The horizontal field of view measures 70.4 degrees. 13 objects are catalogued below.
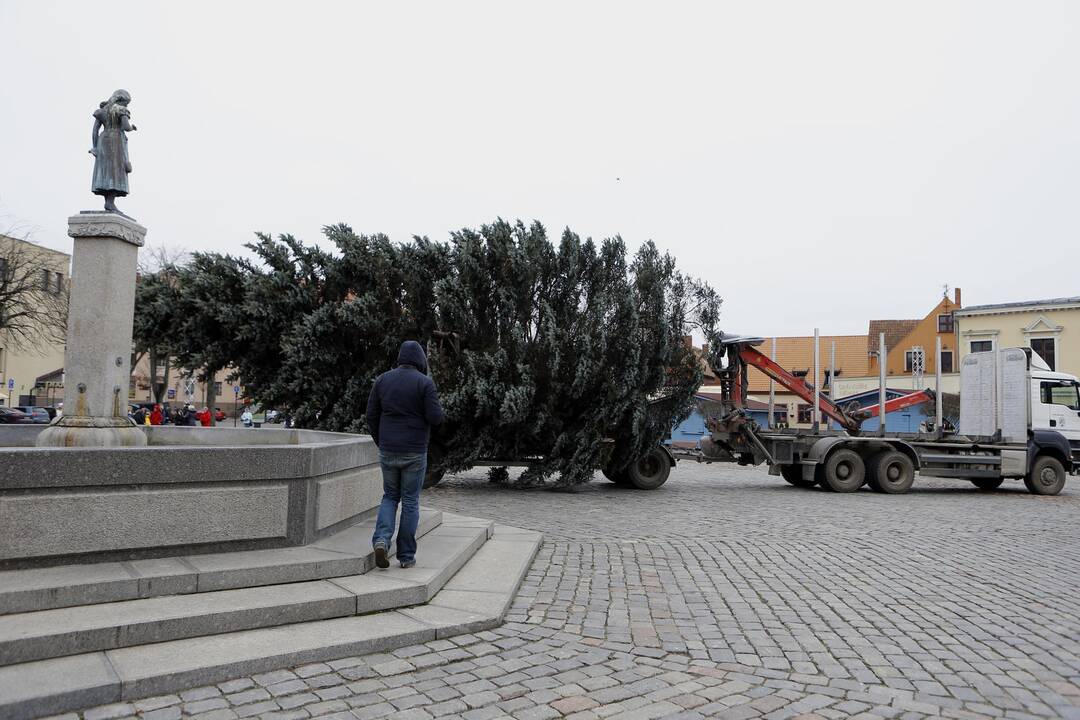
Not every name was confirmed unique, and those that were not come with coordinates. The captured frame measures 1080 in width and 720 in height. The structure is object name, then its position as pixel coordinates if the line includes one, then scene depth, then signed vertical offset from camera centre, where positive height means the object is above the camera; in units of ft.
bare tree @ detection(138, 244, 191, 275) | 130.52 +25.95
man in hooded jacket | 19.08 -0.71
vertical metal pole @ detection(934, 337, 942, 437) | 56.75 +2.49
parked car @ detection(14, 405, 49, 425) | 113.29 -1.26
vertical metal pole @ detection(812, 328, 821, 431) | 55.98 +3.07
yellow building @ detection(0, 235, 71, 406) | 106.83 +10.49
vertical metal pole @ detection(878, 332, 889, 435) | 55.85 +3.06
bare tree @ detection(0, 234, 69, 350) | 101.14 +15.93
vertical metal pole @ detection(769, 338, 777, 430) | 58.70 +1.54
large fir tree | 45.44 +5.03
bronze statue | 25.70 +8.78
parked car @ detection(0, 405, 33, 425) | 104.09 -1.76
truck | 54.60 -0.78
